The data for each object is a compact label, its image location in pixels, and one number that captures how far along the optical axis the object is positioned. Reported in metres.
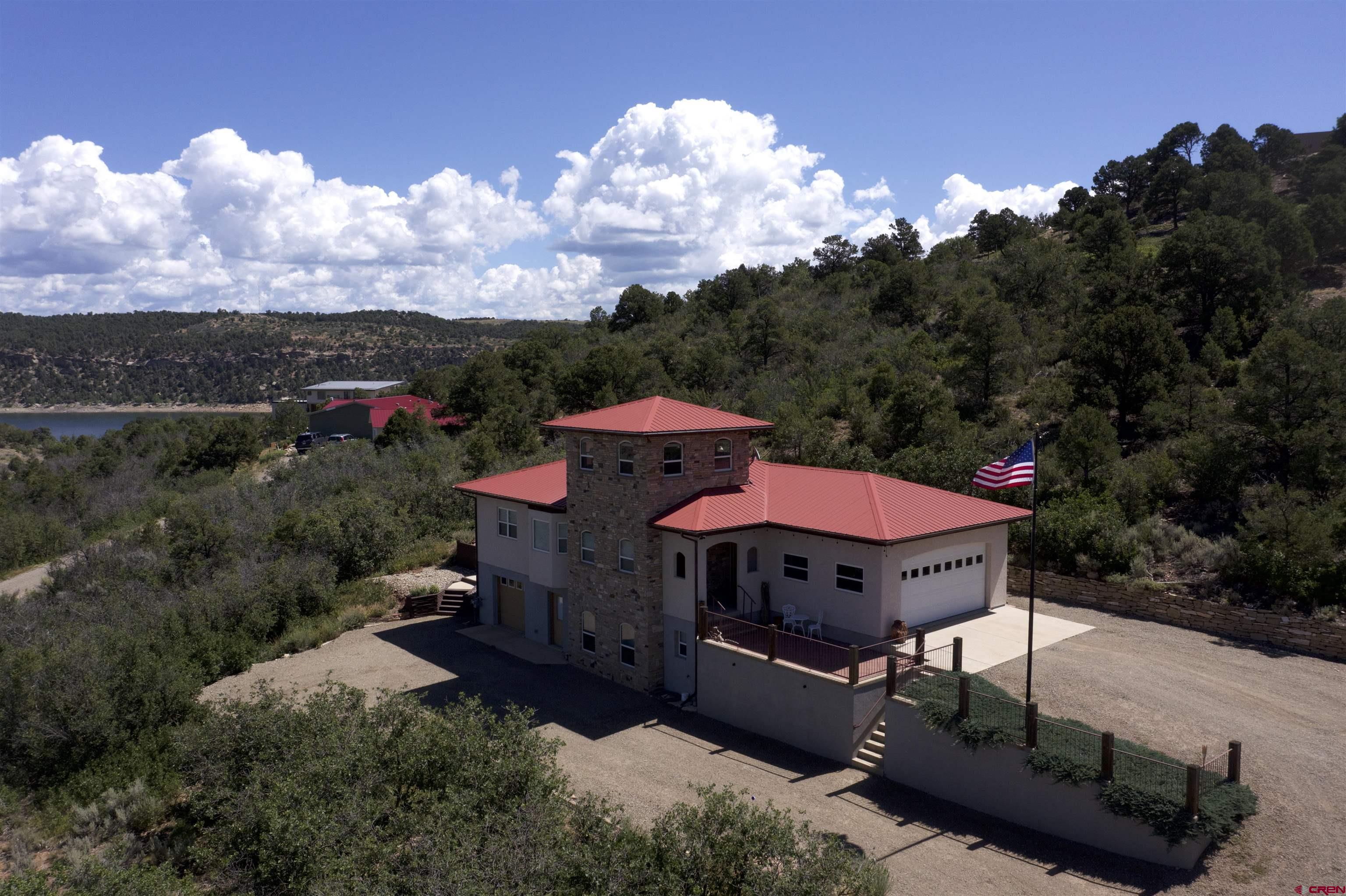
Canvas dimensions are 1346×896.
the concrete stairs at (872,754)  15.78
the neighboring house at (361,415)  64.38
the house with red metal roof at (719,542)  19.05
